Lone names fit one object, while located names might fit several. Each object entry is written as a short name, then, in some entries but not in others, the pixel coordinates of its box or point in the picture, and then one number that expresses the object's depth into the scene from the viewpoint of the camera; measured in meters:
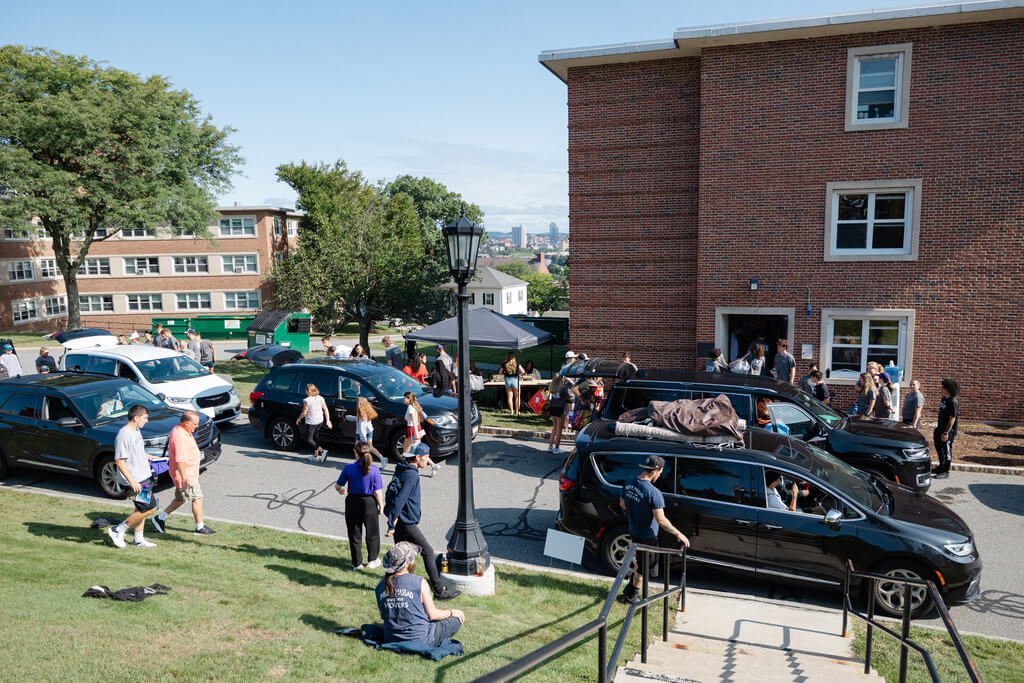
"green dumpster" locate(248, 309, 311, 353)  29.50
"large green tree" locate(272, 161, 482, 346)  24.73
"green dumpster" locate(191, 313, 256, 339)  42.97
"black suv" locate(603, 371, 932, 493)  10.37
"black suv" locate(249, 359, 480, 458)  12.86
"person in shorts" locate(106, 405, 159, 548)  8.28
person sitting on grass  5.66
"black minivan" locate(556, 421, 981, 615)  7.09
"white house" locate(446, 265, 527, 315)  85.36
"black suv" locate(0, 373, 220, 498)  10.85
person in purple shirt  7.65
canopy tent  17.44
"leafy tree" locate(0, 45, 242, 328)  34.59
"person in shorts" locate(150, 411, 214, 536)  8.70
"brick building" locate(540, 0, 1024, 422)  15.56
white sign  7.92
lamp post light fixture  7.37
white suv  14.36
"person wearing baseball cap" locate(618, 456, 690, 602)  6.98
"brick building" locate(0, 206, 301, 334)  47.41
